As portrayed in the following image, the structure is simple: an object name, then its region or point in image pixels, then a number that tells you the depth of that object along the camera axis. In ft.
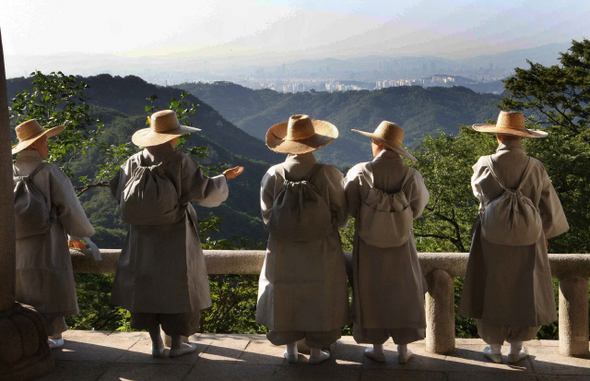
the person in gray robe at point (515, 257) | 10.80
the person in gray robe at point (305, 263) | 10.75
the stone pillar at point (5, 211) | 9.91
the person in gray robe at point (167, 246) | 11.21
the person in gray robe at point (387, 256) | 10.78
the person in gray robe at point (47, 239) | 11.48
